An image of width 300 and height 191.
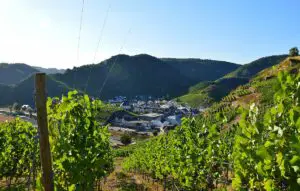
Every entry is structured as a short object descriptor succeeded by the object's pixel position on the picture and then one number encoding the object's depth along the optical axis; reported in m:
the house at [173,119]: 138.78
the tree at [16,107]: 144.33
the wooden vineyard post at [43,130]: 4.63
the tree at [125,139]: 87.07
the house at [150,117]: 149.85
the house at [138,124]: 126.40
